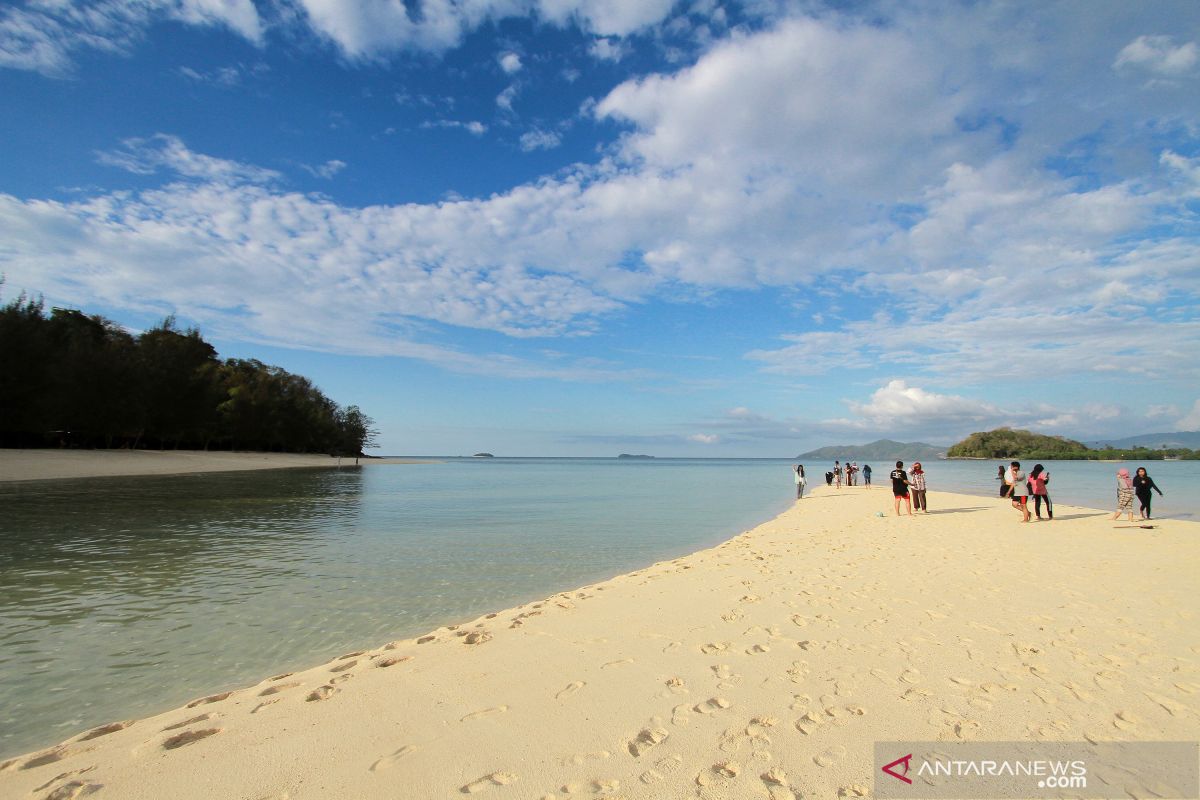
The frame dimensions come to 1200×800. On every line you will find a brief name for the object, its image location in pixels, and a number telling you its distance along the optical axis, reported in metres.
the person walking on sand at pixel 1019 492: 17.16
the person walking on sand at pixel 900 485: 20.36
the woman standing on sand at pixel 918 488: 20.56
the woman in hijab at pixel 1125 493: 16.89
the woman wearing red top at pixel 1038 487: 17.25
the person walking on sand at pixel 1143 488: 17.06
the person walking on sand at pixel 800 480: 31.21
